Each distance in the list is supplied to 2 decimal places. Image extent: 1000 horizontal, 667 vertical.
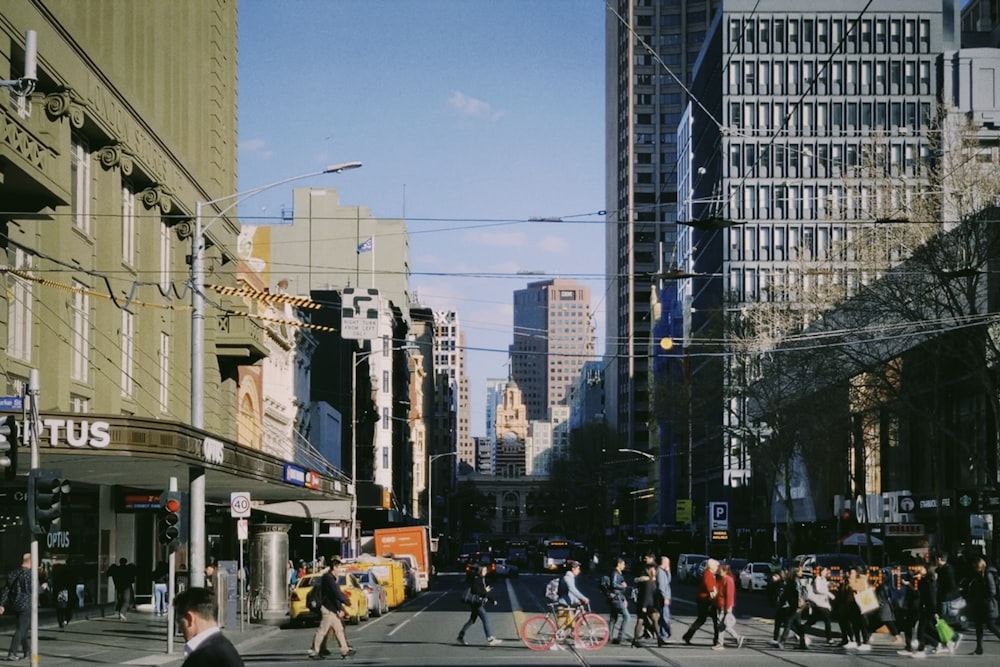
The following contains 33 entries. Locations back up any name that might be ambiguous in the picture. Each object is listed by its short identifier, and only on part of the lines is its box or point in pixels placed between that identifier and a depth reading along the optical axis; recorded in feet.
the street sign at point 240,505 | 107.96
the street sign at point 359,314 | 268.00
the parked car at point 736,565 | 216.23
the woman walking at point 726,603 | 89.56
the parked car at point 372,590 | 130.52
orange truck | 211.20
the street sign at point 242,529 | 112.57
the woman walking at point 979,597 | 84.48
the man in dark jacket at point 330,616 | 82.02
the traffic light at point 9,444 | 62.90
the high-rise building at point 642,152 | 543.14
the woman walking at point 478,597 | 92.27
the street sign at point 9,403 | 68.13
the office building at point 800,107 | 346.95
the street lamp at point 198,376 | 89.04
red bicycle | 87.20
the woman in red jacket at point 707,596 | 90.84
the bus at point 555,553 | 339.40
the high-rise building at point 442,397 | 604.45
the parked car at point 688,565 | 251.19
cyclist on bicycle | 89.30
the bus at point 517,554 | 367.25
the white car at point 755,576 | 211.00
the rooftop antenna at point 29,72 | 60.49
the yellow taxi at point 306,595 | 116.16
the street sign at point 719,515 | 260.01
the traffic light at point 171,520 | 87.86
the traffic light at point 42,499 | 65.77
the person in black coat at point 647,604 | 91.35
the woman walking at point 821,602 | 94.73
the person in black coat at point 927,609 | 83.41
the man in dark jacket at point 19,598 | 77.33
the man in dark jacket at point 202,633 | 25.84
